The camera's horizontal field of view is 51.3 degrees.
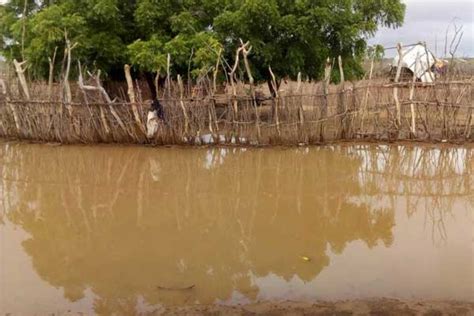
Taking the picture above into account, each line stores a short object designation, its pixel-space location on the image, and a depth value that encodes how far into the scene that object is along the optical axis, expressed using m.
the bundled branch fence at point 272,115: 8.28
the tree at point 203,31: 9.38
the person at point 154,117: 8.34
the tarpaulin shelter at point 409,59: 16.39
